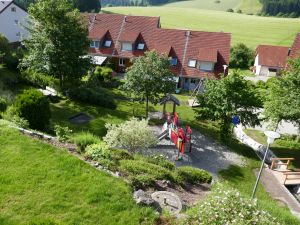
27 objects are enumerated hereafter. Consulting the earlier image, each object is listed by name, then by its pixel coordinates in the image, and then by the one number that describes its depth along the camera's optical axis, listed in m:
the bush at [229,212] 6.53
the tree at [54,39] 20.53
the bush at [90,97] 22.89
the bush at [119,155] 10.57
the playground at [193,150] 16.28
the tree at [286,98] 16.89
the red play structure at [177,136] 16.39
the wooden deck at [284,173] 15.95
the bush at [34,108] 12.89
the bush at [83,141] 10.42
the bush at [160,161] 11.36
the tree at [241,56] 52.96
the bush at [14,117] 11.63
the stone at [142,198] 7.93
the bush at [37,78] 24.71
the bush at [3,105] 14.11
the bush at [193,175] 10.95
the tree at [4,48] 26.22
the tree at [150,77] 19.34
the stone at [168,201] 8.18
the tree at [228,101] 18.01
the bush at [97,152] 9.65
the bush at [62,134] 10.73
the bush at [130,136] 12.67
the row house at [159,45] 32.91
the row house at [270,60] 47.54
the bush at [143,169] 9.50
